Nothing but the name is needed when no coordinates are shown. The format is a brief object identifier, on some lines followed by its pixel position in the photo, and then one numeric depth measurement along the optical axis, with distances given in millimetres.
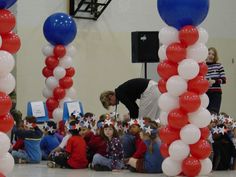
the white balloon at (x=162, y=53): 8296
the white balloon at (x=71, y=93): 12871
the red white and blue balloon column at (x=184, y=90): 7952
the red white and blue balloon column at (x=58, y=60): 12561
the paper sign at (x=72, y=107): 11993
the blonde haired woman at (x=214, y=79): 10814
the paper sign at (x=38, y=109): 12541
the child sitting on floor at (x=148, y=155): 8840
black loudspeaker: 14168
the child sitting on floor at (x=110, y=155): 9144
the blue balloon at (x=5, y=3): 6245
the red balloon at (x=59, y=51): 12641
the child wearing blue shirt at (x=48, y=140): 10915
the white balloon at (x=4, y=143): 6121
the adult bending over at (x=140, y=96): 10586
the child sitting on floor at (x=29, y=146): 10267
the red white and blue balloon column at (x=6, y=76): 6171
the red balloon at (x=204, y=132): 8191
